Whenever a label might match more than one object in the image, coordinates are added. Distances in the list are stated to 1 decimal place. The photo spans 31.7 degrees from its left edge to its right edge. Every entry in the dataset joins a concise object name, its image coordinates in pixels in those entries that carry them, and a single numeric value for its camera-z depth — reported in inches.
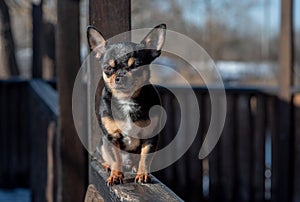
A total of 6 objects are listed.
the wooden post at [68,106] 113.7
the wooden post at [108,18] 70.9
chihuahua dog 54.7
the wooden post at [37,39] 207.6
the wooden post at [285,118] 156.3
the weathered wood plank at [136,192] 52.7
